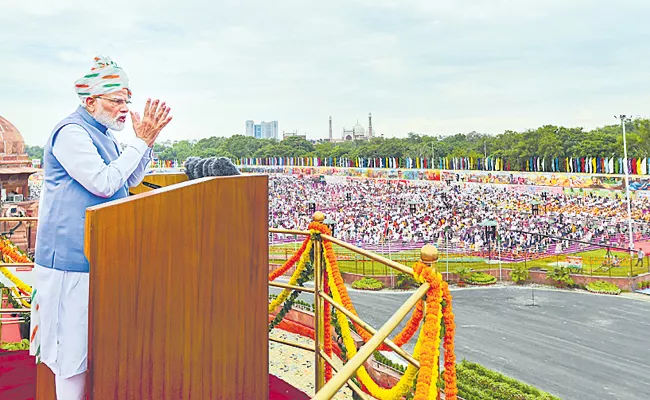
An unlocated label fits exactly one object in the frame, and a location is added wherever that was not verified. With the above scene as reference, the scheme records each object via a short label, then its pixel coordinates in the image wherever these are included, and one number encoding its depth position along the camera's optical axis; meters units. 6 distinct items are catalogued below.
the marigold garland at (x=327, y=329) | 2.59
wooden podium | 1.38
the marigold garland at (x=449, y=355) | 1.85
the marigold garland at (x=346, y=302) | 1.97
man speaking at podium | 1.57
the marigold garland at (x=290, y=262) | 2.77
